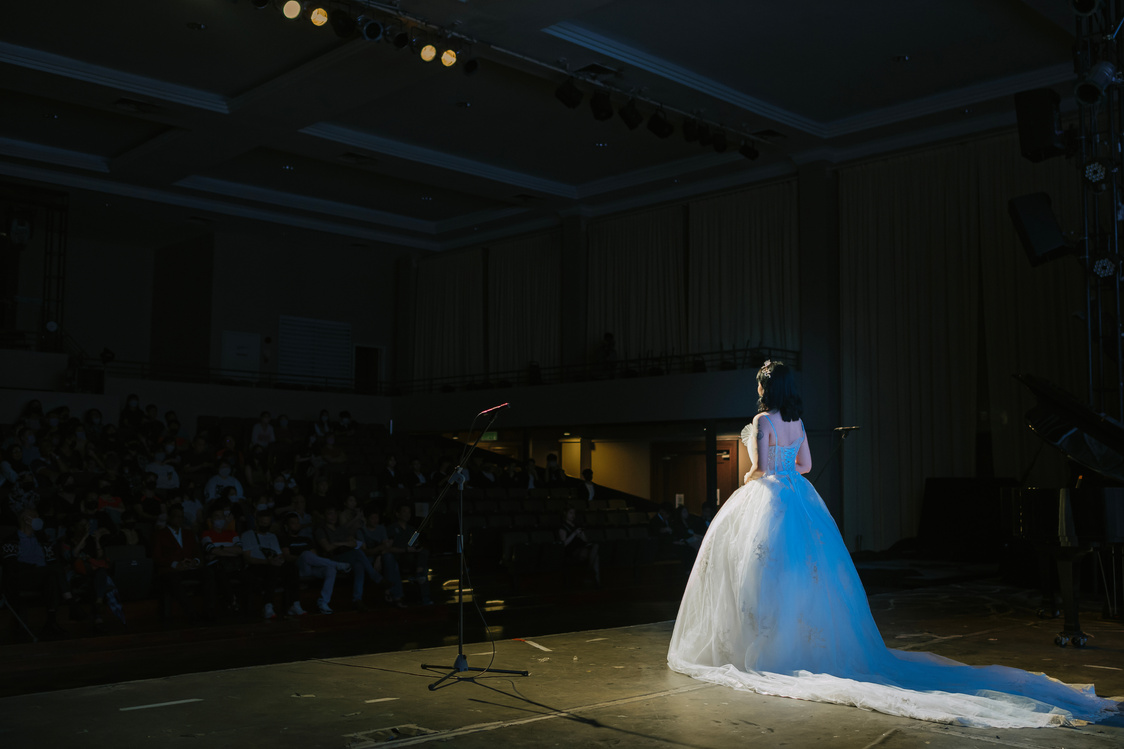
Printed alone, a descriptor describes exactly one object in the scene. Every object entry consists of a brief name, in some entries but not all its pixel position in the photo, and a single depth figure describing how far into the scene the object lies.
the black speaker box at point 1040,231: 8.65
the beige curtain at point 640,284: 17.62
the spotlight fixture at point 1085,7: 7.44
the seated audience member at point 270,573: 8.36
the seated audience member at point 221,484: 11.20
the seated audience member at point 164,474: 11.91
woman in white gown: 4.48
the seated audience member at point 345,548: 8.92
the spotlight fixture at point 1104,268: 7.84
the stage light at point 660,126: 12.83
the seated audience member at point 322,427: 16.23
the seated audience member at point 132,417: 14.71
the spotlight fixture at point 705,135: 13.47
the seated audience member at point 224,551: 8.27
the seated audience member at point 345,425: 17.85
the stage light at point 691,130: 13.19
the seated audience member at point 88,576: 7.55
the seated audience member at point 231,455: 13.14
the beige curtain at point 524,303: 19.52
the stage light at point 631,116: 12.38
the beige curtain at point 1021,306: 12.78
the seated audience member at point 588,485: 15.20
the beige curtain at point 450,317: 21.06
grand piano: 5.72
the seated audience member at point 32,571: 7.23
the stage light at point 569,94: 11.81
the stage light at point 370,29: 9.82
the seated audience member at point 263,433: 15.72
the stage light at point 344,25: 9.81
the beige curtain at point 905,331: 13.87
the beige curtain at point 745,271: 15.87
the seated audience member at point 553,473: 16.33
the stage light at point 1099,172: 7.73
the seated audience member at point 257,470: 13.05
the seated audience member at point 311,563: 8.59
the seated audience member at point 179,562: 8.04
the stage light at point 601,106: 12.11
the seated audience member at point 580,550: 10.88
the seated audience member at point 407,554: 9.24
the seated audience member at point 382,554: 9.08
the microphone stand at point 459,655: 4.77
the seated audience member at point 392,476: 13.95
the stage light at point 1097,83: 7.45
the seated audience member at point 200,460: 12.77
